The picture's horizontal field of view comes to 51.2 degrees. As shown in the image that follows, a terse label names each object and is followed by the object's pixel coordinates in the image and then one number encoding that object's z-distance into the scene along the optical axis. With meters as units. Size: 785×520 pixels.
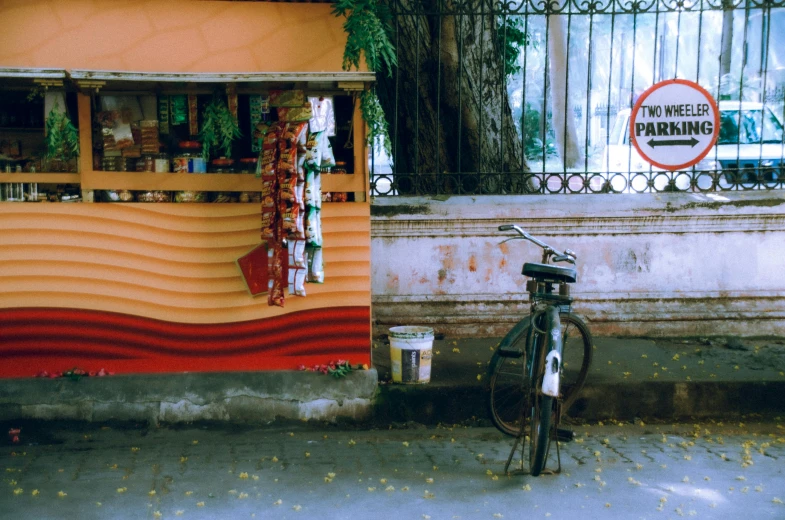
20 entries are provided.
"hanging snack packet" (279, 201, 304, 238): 5.25
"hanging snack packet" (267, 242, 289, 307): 5.52
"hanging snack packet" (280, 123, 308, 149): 5.28
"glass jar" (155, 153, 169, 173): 5.68
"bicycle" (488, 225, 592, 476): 4.54
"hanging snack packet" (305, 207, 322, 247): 5.34
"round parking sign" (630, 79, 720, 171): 7.24
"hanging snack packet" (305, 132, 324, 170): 5.28
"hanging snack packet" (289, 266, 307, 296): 5.35
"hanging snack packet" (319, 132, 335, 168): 5.39
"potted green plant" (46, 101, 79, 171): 5.37
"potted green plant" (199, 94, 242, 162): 5.55
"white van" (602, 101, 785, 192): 7.38
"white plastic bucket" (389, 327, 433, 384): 5.88
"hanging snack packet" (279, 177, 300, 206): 5.27
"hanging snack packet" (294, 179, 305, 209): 5.28
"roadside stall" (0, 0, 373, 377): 5.55
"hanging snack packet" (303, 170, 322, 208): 5.32
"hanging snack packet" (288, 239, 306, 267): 5.32
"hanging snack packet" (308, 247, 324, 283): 5.43
